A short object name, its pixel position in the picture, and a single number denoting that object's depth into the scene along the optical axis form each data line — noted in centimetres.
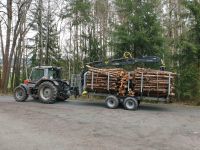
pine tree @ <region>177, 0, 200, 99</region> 1055
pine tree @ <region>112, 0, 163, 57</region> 1126
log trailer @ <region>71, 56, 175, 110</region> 869
